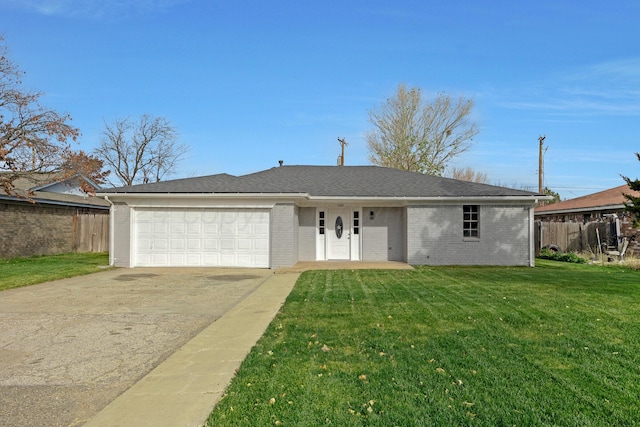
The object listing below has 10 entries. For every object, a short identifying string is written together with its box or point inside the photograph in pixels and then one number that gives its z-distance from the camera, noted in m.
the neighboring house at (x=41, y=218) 19.89
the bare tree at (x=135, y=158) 41.53
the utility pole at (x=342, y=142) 39.19
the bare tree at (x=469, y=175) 47.25
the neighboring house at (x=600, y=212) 20.12
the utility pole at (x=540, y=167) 34.60
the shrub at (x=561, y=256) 18.69
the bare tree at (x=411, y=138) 34.30
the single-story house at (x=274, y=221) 16.23
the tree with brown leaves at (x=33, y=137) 18.53
